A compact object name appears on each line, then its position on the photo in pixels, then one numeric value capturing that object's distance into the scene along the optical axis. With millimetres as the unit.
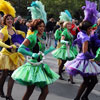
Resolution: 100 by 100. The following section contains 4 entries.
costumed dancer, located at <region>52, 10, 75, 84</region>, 6641
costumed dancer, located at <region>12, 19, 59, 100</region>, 3875
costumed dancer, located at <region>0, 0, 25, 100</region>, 4838
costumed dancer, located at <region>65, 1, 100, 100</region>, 4574
